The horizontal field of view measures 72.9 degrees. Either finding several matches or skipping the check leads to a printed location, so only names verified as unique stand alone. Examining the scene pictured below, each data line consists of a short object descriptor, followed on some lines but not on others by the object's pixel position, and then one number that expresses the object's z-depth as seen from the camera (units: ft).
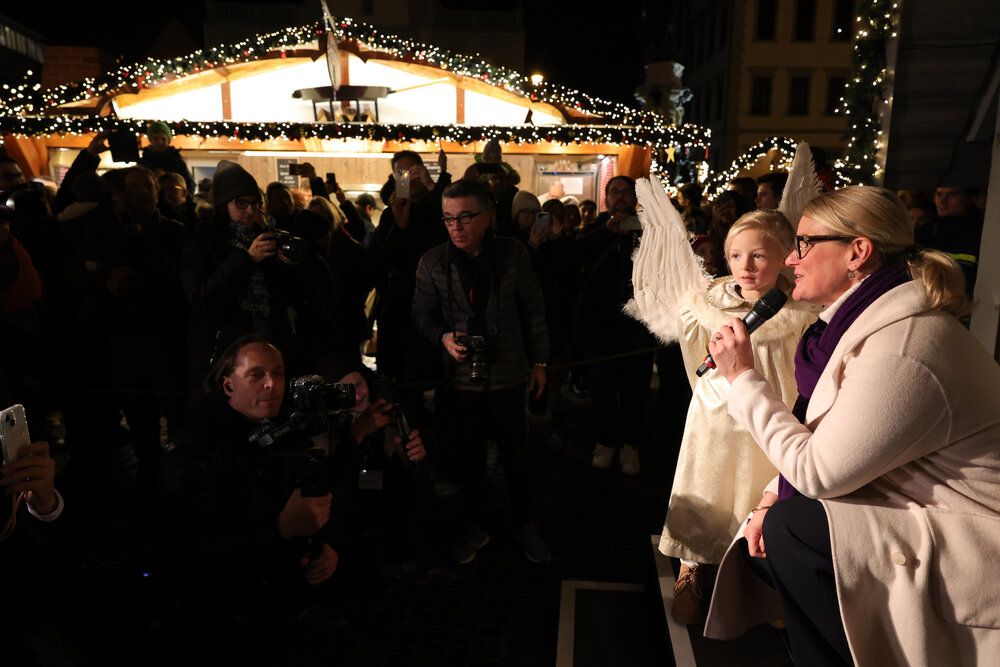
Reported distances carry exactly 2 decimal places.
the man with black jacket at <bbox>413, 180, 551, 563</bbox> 11.38
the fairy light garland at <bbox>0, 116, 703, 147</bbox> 27.53
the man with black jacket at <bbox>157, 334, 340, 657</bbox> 8.16
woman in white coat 5.62
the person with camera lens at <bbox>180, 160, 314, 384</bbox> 11.28
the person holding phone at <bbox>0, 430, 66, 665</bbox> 6.26
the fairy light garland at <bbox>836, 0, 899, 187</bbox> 13.07
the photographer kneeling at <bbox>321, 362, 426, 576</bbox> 10.28
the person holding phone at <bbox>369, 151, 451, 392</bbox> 15.94
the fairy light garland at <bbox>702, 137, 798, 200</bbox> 28.83
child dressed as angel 8.82
